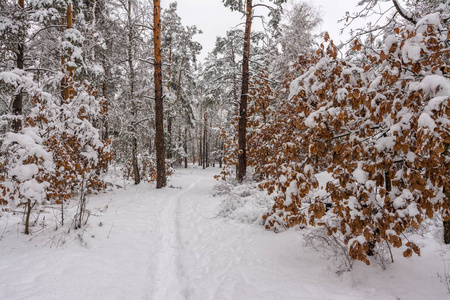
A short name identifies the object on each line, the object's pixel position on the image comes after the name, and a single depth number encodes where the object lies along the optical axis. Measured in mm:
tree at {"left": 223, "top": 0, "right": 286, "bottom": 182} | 9539
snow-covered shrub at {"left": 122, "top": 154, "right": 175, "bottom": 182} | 14173
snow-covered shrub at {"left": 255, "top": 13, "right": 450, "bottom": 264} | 2133
